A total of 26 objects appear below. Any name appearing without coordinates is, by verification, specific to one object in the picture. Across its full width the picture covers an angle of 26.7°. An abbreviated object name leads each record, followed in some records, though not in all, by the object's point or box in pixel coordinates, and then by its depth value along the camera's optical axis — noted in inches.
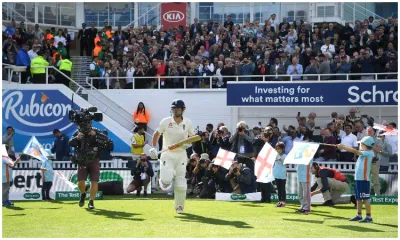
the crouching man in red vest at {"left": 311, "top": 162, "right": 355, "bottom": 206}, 767.1
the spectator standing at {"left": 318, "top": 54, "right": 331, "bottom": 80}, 1158.0
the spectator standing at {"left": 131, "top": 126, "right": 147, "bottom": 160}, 1098.1
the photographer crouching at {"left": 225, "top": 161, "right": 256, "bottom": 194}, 845.2
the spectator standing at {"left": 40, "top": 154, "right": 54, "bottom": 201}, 882.1
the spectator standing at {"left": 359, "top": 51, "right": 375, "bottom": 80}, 1143.6
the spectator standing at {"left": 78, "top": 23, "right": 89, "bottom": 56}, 1380.4
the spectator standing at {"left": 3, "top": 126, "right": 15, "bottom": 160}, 1077.4
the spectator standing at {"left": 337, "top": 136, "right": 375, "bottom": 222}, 596.7
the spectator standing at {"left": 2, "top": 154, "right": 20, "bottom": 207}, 777.6
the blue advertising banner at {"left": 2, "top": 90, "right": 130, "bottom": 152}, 1206.3
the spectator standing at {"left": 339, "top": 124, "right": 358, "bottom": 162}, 950.4
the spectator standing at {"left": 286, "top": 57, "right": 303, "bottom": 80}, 1161.6
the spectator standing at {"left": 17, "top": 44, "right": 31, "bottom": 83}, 1222.9
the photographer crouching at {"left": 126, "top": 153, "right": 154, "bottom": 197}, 948.6
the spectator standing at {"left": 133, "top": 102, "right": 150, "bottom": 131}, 1195.3
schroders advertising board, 1115.9
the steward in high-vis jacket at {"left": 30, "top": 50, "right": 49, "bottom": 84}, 1220.5
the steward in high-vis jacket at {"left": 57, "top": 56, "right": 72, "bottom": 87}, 1243.8
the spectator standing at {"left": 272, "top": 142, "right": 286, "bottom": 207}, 756.6
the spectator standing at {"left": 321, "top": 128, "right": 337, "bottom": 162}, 954.7
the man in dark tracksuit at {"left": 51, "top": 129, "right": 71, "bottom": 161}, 1073.5
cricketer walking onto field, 640.2
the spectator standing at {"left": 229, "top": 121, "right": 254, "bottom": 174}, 865.5
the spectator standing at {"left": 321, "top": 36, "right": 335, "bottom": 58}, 1193.4
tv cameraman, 692.9
